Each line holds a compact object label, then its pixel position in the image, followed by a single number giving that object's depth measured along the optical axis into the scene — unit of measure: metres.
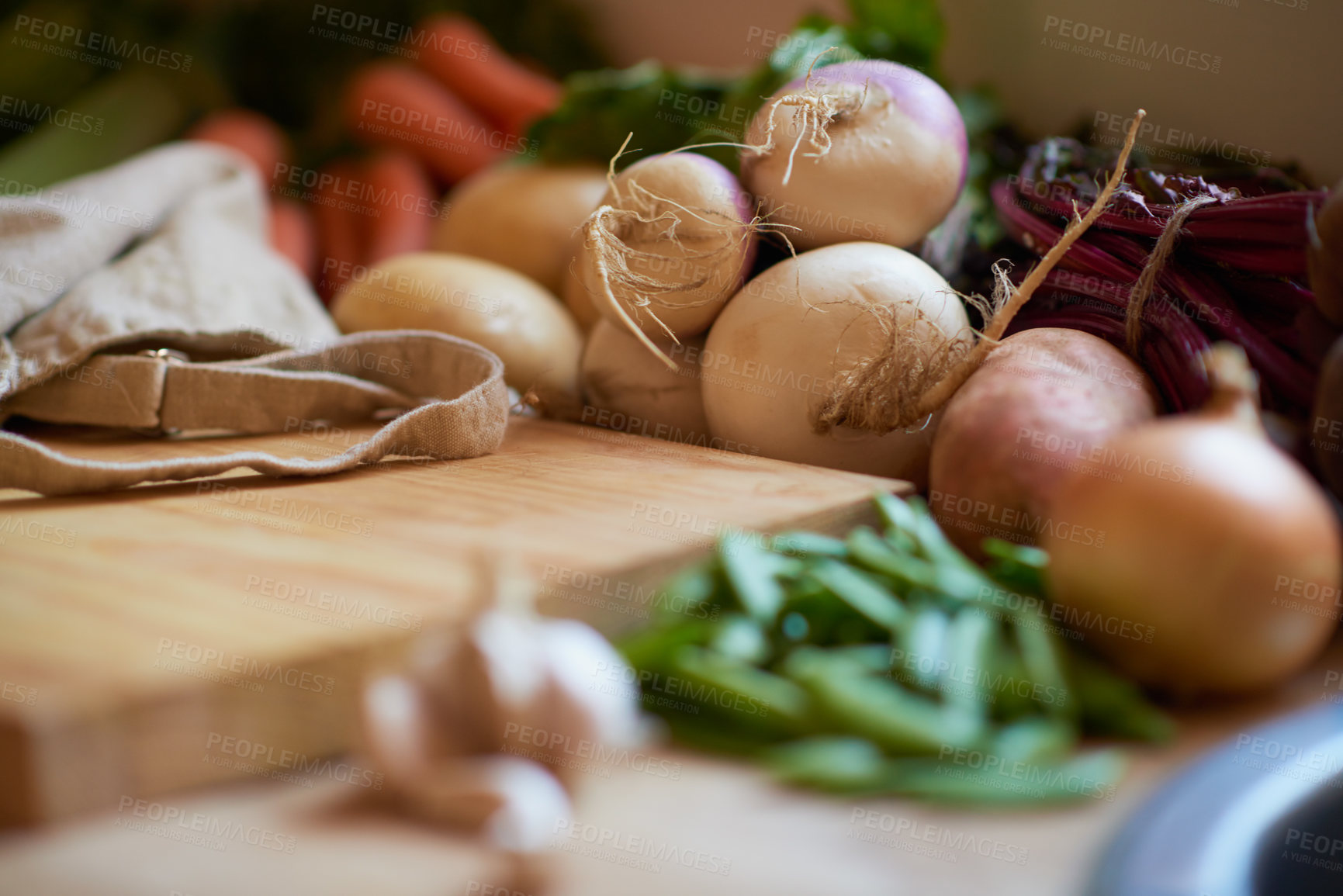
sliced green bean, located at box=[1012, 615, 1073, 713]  0.67
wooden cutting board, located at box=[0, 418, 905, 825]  0.64
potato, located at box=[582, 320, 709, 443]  0.86
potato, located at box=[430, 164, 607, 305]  0.97
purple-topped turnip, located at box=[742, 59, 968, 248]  0.82
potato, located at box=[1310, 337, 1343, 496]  0.71
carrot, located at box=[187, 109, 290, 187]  1.20
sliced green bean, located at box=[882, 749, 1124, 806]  0.65
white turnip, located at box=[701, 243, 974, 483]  0.80
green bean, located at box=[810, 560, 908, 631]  0.69
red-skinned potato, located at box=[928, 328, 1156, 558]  0.74
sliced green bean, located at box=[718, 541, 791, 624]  0.69
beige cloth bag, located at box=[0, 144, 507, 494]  0.82
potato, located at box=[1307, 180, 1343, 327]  0.71
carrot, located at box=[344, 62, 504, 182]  1.15
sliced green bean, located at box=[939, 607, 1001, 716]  0.67
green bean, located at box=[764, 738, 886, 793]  0.65
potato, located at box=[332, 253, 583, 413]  0.89
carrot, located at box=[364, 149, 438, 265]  1.07
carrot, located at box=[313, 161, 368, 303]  1.10
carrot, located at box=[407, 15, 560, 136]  1.14
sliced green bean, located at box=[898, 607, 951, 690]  0.67
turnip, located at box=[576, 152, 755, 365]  0.82
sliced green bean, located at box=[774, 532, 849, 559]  0.72
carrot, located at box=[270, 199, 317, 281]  1.09
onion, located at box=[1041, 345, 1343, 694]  0.67
